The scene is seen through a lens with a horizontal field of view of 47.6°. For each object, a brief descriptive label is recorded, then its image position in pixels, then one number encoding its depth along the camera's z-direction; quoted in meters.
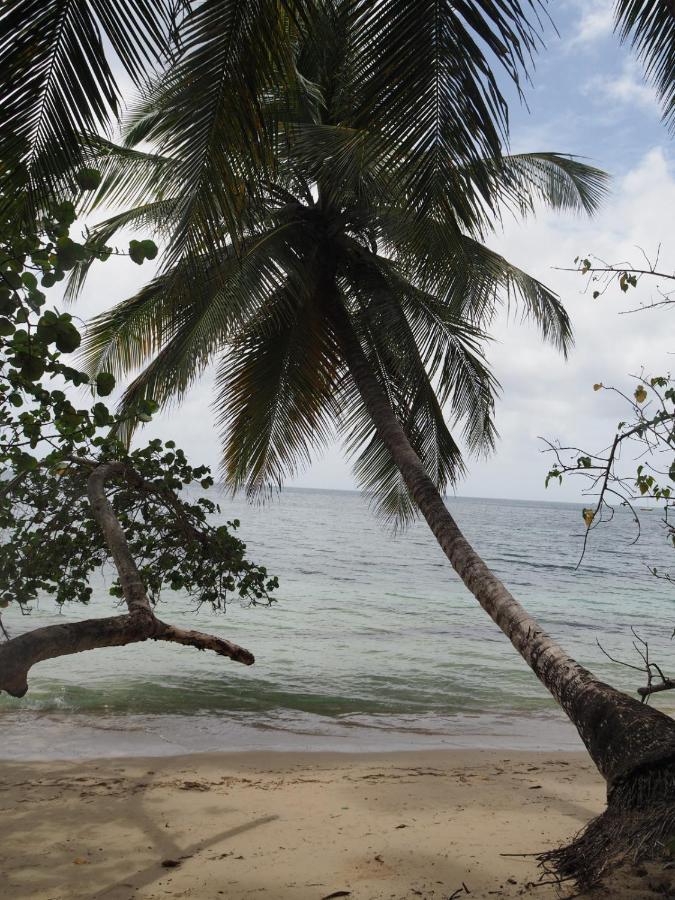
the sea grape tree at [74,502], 2.86
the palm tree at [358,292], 4.11
